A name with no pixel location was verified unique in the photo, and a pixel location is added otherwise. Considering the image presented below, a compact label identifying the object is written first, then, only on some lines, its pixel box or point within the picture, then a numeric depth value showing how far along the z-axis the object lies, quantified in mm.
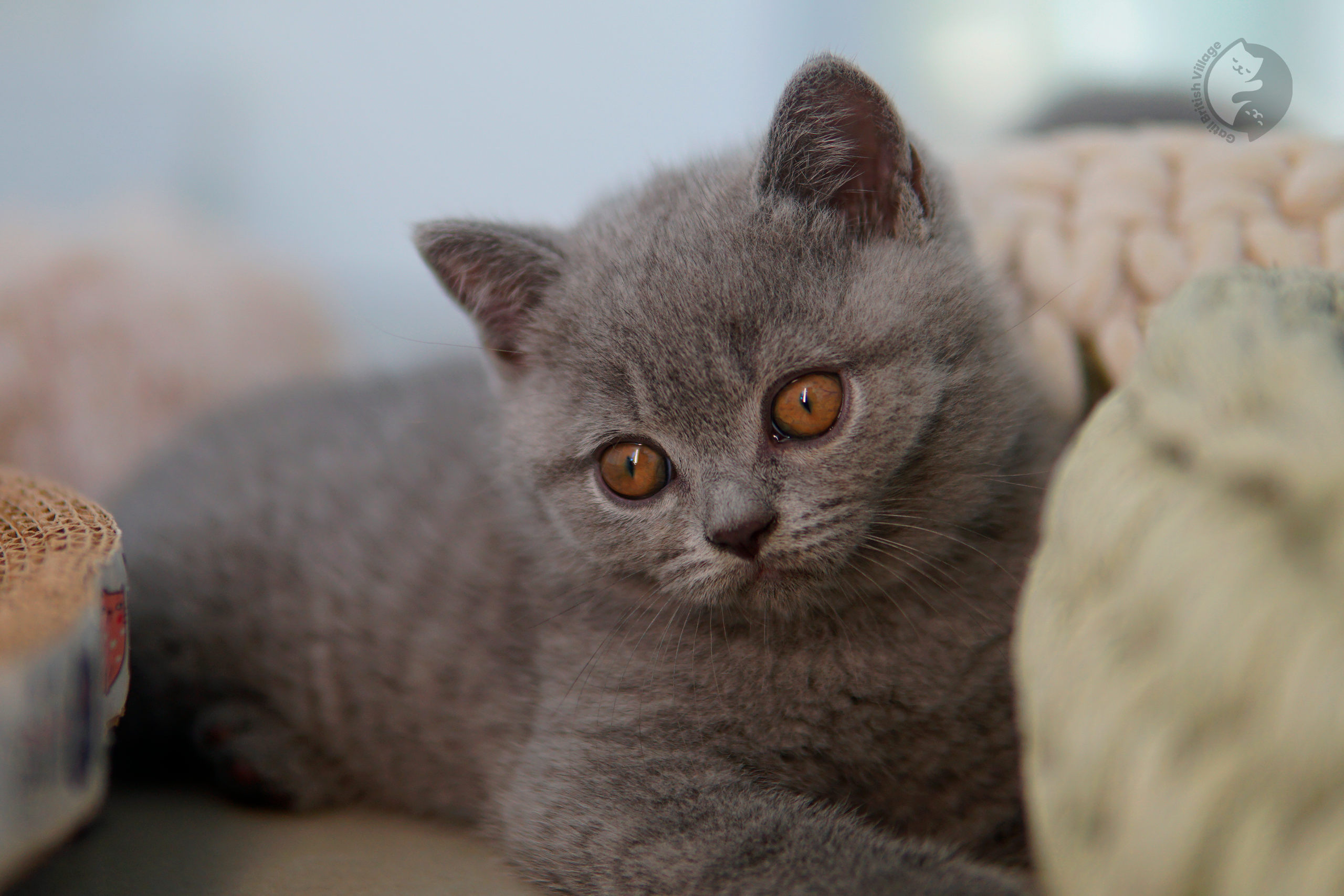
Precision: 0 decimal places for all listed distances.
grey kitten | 292
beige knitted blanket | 326
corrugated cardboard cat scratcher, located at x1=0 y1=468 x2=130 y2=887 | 238
